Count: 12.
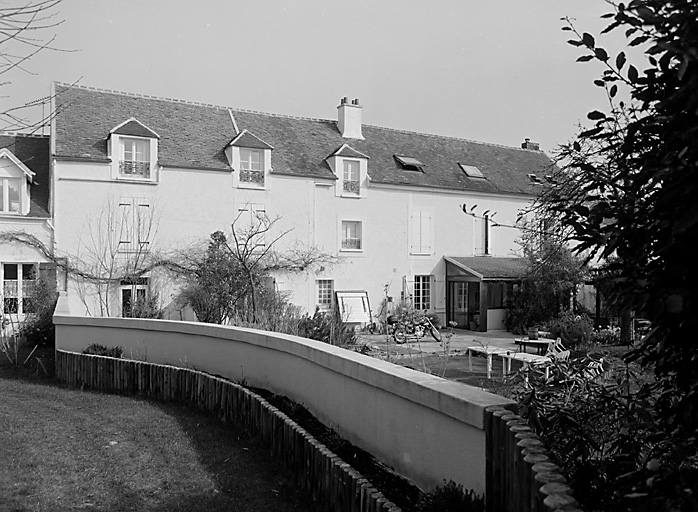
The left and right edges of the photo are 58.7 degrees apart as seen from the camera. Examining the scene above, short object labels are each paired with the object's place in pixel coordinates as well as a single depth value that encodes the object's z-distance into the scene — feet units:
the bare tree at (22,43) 13.14
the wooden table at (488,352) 39.80
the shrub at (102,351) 39.63
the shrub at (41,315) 51.67
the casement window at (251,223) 74.02
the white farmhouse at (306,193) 68.18
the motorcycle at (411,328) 51.24
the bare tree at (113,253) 66.90
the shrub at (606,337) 58.49
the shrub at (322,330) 42.75
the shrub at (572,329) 57.00
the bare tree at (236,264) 62.90
